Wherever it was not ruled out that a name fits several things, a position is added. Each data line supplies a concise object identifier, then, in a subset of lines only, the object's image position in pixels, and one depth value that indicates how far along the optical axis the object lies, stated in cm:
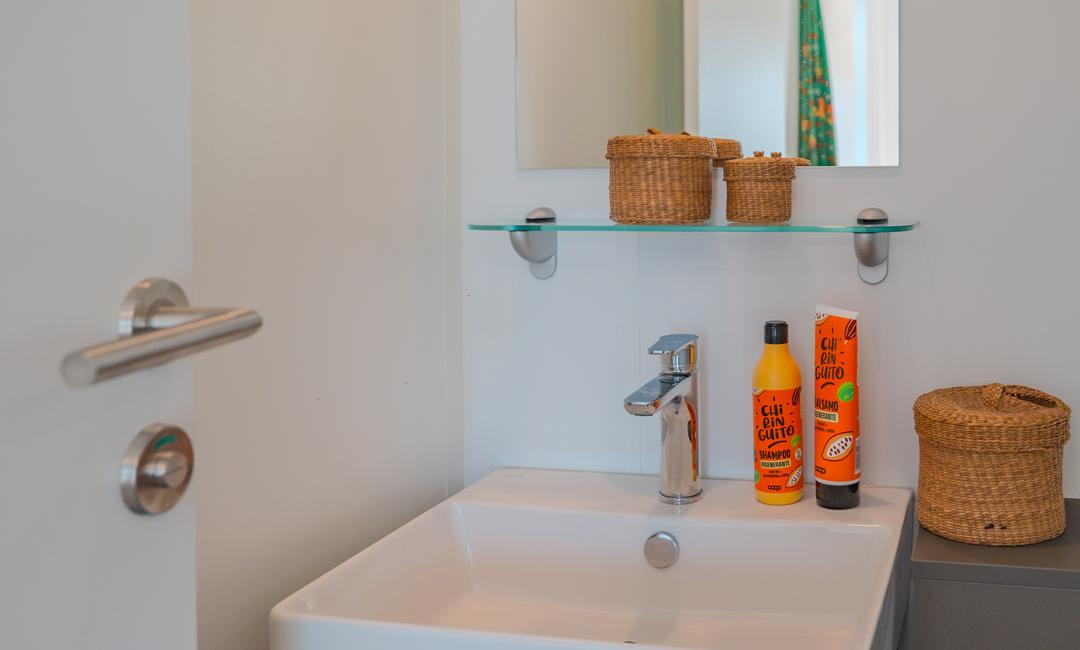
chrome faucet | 127
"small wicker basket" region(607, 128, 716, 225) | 123
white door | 49
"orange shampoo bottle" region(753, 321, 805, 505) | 125
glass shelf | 123
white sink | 115
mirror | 130
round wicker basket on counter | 108
